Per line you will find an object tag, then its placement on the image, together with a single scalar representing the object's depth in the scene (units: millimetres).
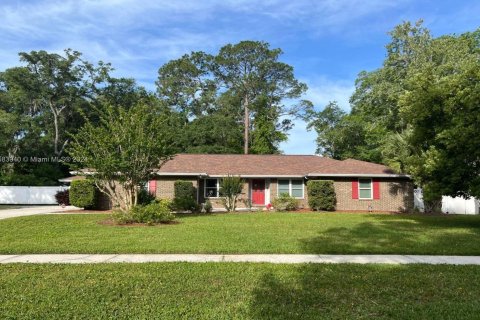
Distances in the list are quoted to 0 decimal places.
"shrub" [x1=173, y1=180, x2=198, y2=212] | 21578
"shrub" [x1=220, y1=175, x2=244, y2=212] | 22812
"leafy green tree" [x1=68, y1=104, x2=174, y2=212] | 15859
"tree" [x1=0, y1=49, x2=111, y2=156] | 42625
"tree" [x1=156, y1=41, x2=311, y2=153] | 50844
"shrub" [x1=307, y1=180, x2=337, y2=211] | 23734
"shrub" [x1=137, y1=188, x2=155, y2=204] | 20062
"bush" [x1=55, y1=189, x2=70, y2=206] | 27406
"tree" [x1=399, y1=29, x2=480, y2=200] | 13258
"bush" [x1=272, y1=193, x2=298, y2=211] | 24094
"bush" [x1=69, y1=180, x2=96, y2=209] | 23031
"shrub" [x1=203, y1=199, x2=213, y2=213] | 22016
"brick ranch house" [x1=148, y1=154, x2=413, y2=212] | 24797
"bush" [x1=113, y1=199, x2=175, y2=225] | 15188
